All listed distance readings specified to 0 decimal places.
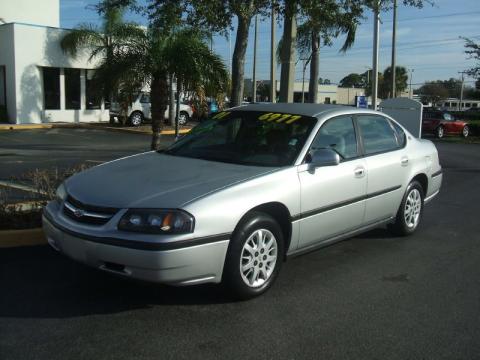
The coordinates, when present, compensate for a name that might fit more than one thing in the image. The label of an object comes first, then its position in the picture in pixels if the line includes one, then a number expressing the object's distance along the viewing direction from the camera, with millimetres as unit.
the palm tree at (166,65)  9883
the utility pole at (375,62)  22094
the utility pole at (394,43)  29345
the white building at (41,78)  23656
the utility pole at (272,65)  23716
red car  27156
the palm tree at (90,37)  23250
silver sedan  3871
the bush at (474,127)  28672
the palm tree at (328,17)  8875
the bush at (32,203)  5957
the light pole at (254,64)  35312
